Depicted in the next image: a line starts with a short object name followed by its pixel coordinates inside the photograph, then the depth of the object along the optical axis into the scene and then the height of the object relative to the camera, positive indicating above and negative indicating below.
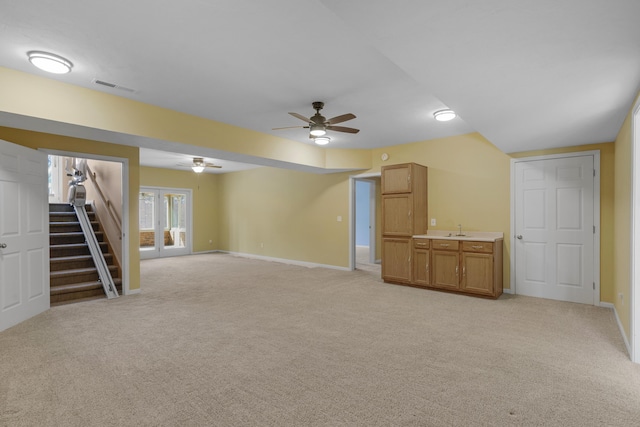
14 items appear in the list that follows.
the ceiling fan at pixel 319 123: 3.96 +1.14
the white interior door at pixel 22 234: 3.62 -0.23
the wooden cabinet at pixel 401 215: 5.73 -0.02
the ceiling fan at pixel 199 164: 8.09 +1.31
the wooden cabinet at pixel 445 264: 5.14 -0.82
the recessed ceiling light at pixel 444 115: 4.30 +1.33
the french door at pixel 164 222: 9.46 -0.21
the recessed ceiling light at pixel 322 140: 4.91 +1.14
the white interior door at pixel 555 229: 4.62 -0.24
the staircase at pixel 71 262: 4.92 -0.77
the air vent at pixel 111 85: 3.43 +1.41
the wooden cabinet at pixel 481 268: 4.82 -0.84
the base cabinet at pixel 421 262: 5.46 -0.83
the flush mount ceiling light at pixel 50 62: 2.84 +1.38
